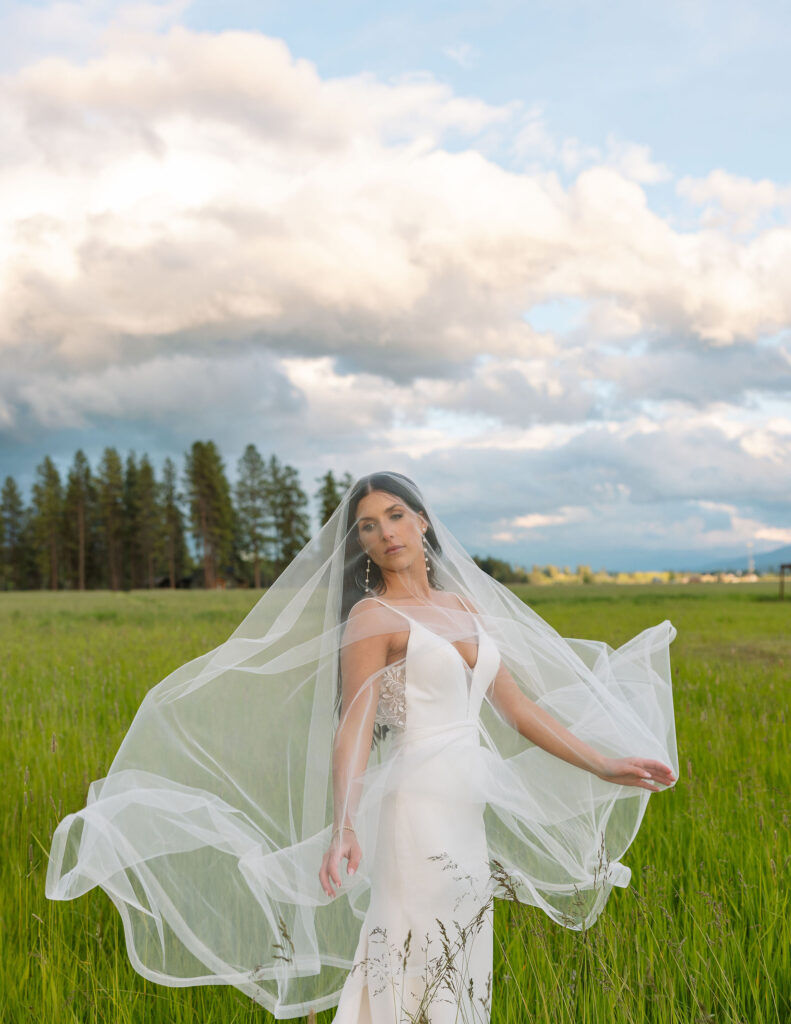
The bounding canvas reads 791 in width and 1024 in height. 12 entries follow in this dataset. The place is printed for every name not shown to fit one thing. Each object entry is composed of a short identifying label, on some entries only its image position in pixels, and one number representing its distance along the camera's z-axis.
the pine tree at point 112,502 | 99.00
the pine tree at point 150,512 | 96.88
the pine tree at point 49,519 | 98.62
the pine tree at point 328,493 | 93.06
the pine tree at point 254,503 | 94.81
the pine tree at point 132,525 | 100.56
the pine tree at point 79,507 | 100.19
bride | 3.13
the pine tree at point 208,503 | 95.56
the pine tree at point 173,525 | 98.94
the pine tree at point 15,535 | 106.19
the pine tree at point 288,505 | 94.44
